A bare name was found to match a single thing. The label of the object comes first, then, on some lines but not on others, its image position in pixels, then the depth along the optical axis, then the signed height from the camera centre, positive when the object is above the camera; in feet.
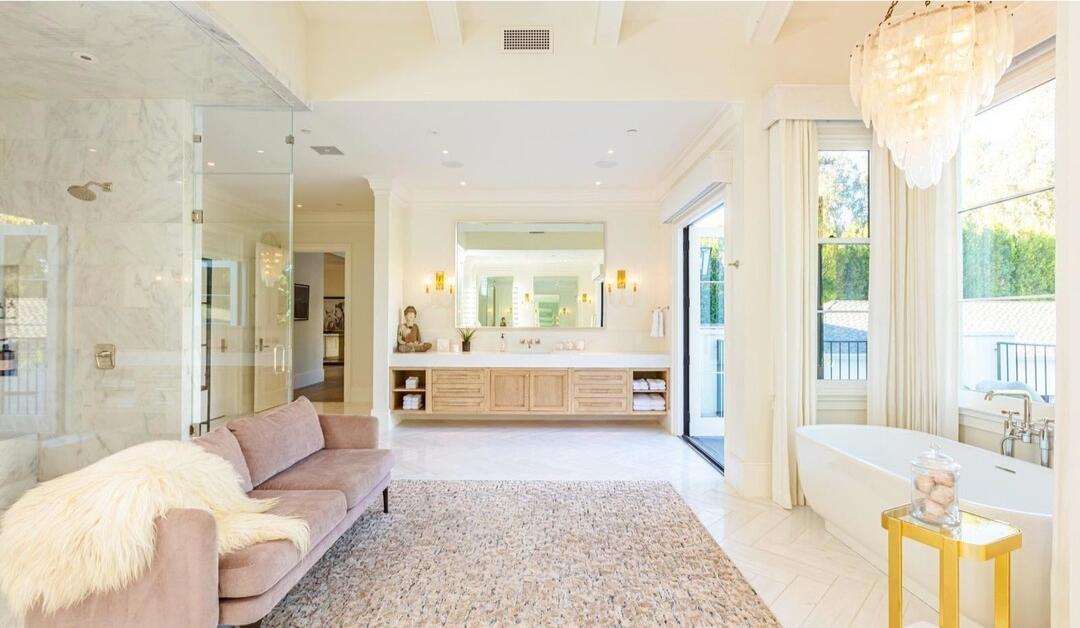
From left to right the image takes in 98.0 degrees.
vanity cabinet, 17.85 -2.93
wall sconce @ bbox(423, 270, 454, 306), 19.76 +0.98
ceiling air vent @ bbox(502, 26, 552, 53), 11.51 +6.80
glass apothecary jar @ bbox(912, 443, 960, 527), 5.27 -1.98
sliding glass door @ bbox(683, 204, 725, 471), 17.20 -0.78
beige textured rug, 6.63 -4.22
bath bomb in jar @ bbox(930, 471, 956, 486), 5.27 -1.84
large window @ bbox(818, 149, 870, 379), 11.34 +1.74
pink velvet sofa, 5.04 -2.89
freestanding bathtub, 5.70 -3.00
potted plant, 19.53 -0.90
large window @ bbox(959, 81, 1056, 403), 8.71 +1.38
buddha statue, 18.42 -0.88
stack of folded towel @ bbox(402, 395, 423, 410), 17.71 -3.28
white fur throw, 4.84 -2.29
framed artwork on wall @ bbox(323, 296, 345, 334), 35.04 +0.08
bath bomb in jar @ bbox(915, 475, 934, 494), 5.38 -1.94
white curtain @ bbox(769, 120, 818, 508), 10.69 +0.69
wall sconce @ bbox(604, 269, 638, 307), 19.81 +1.09
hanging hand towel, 18.62 -0.29
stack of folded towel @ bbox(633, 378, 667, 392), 18.12 -2.72
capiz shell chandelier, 6.31 +3.39
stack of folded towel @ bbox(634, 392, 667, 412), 17.84 -3.35
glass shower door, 11.60 +1.51
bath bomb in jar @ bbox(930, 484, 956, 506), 5.25 -2.01
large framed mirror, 19.81 +1.72
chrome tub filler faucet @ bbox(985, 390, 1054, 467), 7.98 -2.01
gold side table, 4.93 -2.50
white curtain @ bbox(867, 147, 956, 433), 10.28 +0.32
